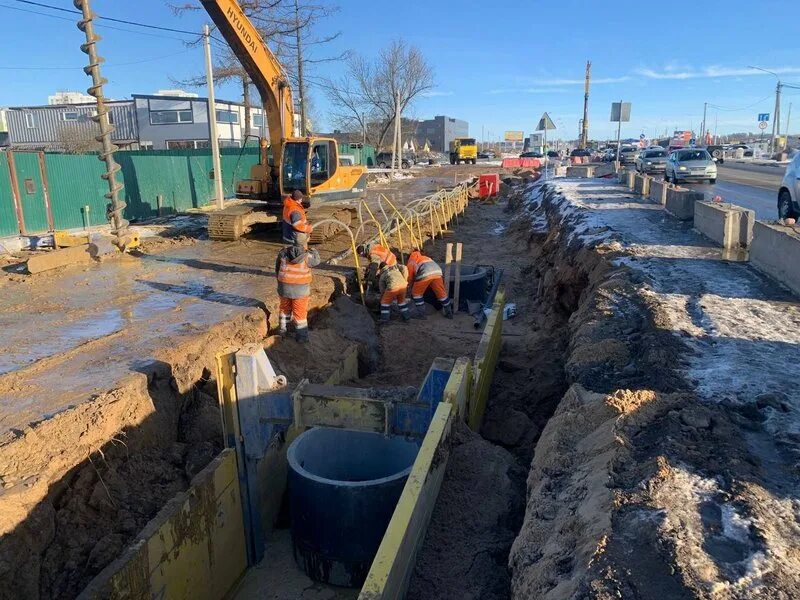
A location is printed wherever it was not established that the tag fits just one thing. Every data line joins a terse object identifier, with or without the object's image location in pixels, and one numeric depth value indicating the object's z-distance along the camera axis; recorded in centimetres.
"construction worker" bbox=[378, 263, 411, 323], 973
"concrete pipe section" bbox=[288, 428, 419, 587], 504
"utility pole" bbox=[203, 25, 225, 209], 1759
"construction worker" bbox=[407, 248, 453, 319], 1026
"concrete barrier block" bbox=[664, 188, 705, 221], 1200
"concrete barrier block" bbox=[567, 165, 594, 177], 2797
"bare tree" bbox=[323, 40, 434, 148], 5297
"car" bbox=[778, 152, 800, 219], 1072
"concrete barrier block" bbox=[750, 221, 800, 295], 695
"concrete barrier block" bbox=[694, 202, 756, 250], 927
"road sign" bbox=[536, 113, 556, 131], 2245
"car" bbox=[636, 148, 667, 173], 3061
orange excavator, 1379
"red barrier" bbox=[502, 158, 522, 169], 4922
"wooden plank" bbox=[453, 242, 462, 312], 1059
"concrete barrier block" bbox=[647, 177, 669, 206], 1480
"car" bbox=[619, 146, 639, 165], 4538
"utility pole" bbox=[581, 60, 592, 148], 6675
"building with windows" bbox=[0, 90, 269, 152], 4628
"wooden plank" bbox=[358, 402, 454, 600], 309
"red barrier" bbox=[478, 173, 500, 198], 2922
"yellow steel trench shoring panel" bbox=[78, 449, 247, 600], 410
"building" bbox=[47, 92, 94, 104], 6398
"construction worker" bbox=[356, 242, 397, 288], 980
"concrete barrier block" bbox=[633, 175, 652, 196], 1736
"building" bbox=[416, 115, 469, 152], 10489
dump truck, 5912
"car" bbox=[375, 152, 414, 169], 5178
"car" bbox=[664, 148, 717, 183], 2364
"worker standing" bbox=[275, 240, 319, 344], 791
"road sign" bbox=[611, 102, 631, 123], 2109
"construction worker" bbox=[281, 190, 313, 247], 816
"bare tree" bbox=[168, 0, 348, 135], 2336
